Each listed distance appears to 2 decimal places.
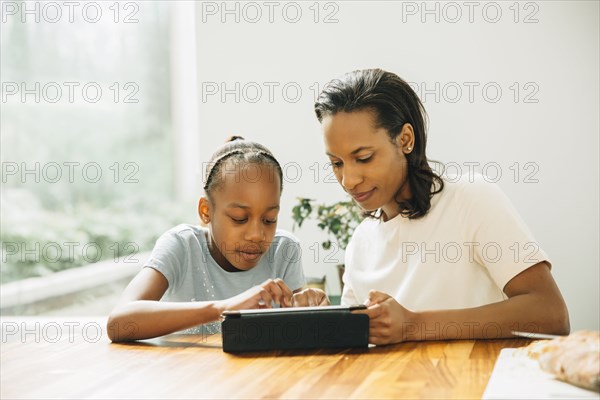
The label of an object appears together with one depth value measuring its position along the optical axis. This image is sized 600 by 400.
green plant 2.82
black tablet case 1.31
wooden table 1.08
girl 1.52
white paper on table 0.95
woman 1.60
